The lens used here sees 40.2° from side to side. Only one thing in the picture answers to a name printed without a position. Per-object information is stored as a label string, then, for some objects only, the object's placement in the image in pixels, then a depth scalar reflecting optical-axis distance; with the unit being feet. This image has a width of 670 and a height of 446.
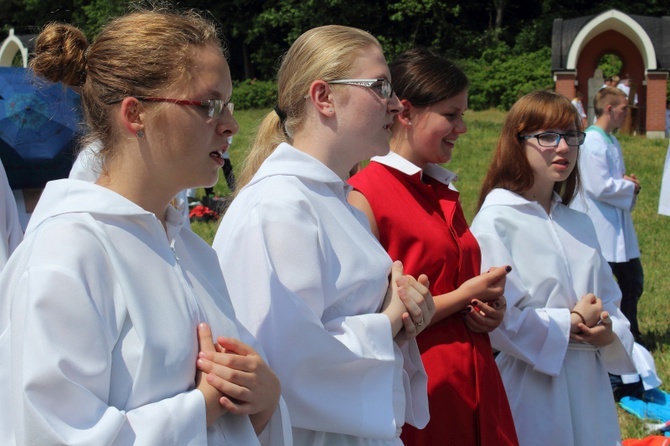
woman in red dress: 10.79
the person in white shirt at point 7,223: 11.84
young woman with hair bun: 5.95
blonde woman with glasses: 8.46
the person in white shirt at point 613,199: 25.96
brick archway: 87.97
